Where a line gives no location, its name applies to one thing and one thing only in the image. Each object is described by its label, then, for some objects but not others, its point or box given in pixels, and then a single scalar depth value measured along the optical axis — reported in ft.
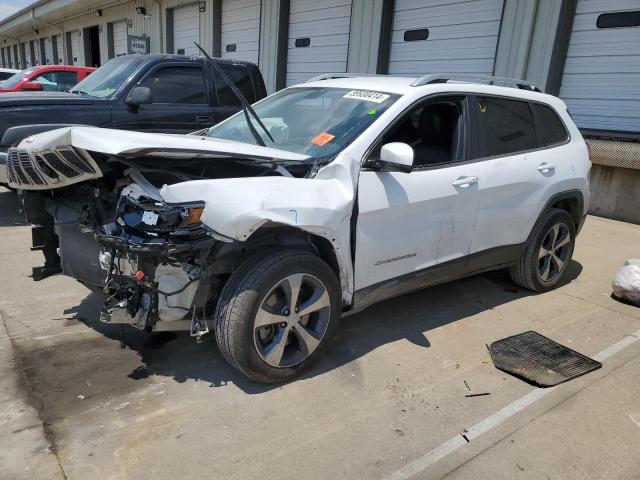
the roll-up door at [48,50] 105.75
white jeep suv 8.98
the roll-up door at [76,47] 90.44
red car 29.76
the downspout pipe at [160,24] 61.98
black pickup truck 19.79
